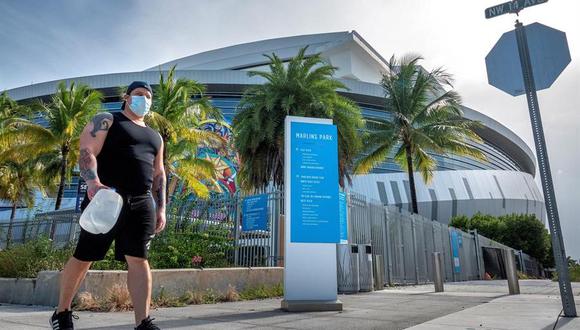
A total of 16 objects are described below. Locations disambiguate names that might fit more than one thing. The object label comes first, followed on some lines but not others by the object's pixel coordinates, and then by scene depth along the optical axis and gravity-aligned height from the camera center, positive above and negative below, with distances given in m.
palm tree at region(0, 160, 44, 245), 24.20 +5.56
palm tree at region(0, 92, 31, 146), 20.82 +8.98
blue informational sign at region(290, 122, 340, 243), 5.95 +1.27
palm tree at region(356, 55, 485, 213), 21.55 +7.60
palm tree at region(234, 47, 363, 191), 17.94 +6.70
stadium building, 50.28 +23.54
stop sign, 4.65 +2.38
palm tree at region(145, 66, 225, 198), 18.66 +6.32
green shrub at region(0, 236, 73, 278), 7.12 +0.26
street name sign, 4.81 +3.00
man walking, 2.82 +0.49
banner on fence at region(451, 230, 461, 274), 18.23 +0.86
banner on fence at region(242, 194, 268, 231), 10.16 +1.41
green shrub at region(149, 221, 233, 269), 8.07 +0.56
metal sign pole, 4.38 +1.03
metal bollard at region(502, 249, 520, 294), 8.60 -0.01
